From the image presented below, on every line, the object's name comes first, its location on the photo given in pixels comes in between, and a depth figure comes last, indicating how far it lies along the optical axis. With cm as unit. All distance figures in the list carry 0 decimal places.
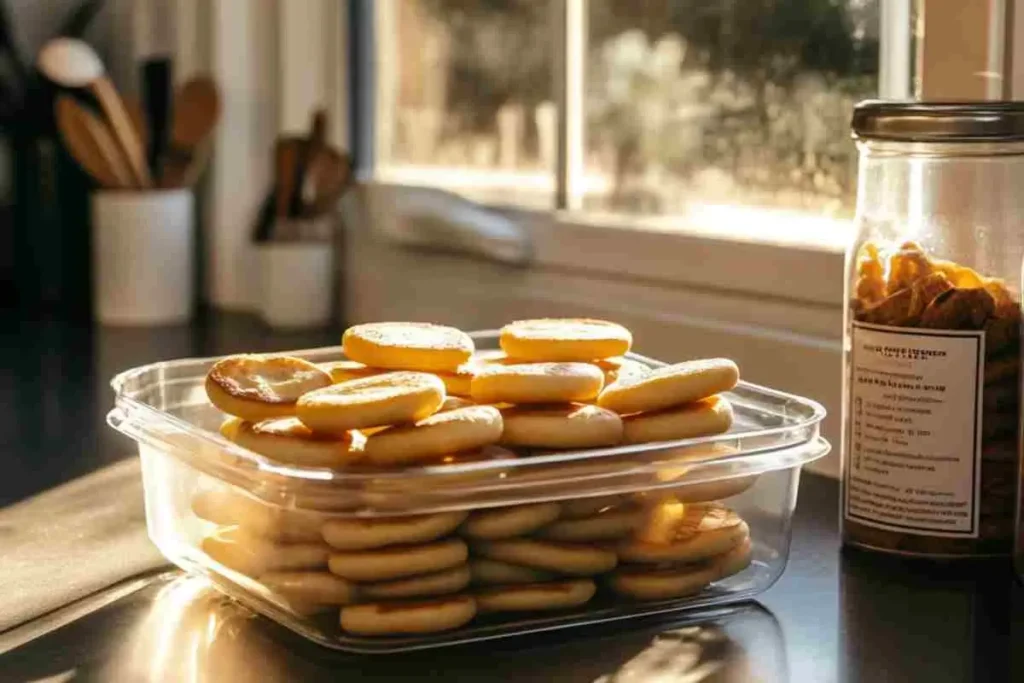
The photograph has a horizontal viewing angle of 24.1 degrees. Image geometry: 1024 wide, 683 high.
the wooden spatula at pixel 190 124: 213
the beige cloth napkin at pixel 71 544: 119
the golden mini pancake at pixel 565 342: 118
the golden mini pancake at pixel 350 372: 116
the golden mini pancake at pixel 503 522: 107
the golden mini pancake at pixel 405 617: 107
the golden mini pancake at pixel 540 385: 110
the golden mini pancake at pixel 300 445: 107
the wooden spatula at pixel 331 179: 202
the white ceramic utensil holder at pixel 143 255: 211
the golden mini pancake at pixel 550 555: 108
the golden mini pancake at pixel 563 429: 109
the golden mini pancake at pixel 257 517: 107
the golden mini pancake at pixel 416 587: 107
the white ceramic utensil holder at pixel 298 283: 204
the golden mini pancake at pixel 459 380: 116
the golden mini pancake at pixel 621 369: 117
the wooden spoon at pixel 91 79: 206
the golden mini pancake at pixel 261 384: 112
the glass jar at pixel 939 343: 119
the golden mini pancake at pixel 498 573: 108
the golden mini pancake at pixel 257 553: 107
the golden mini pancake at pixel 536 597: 109
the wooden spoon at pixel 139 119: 215
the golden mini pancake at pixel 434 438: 106
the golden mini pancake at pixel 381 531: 105
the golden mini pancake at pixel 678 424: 111
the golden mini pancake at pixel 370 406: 105
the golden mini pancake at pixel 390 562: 106
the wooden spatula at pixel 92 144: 205
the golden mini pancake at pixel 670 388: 111
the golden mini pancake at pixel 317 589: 107
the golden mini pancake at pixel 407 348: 116
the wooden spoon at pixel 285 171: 203
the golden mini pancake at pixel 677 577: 111
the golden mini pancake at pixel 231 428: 112
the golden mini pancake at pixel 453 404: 111
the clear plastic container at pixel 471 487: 105
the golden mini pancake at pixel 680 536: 111
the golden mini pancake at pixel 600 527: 109
